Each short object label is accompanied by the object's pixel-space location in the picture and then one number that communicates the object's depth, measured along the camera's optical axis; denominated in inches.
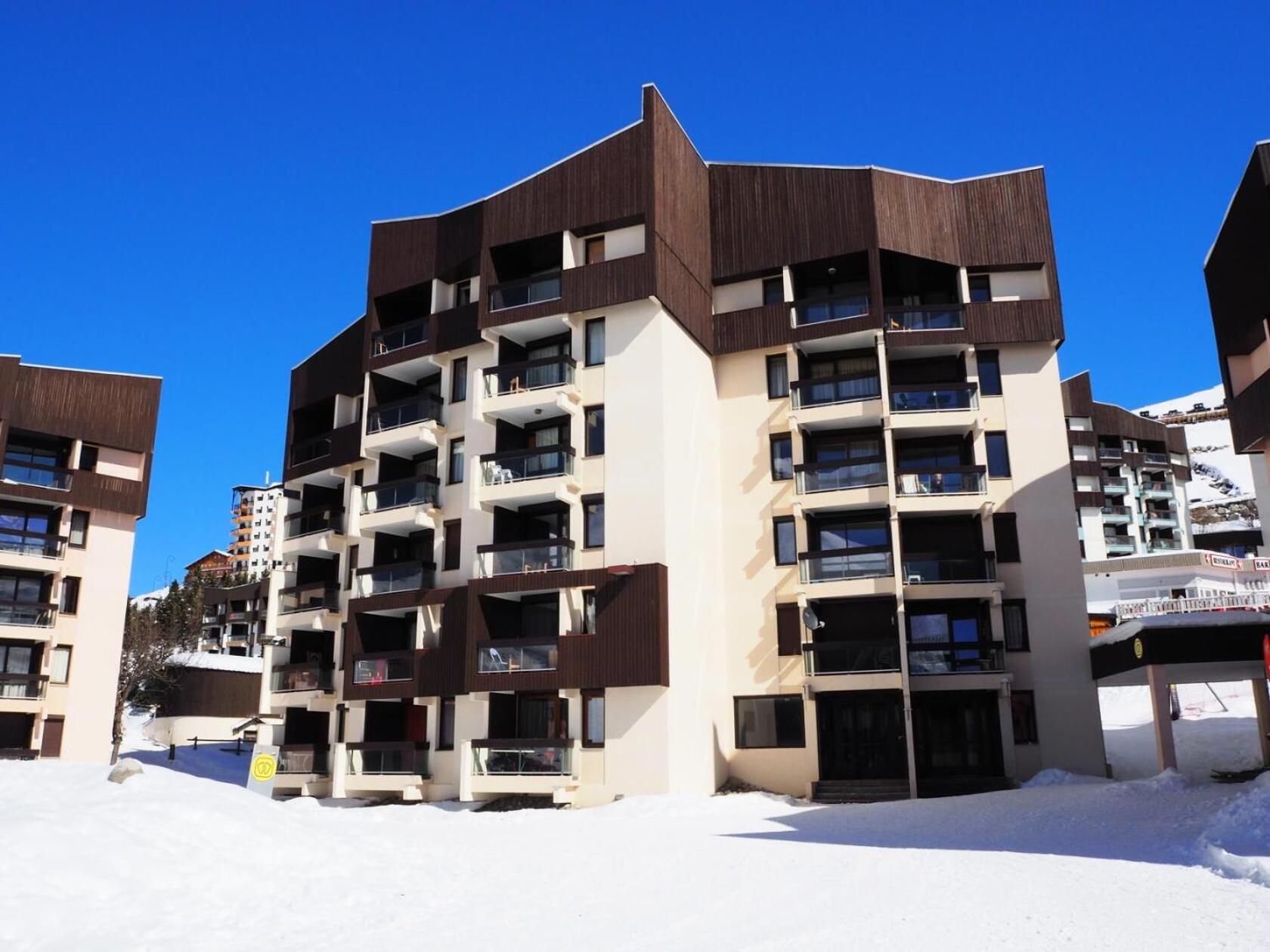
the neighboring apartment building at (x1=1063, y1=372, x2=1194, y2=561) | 3289.9
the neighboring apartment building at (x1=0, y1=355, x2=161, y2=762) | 1854.1
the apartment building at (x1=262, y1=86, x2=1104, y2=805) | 1360.7
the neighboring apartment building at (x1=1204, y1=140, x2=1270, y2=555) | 1144.2
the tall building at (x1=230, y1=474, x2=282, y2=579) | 7052.2
